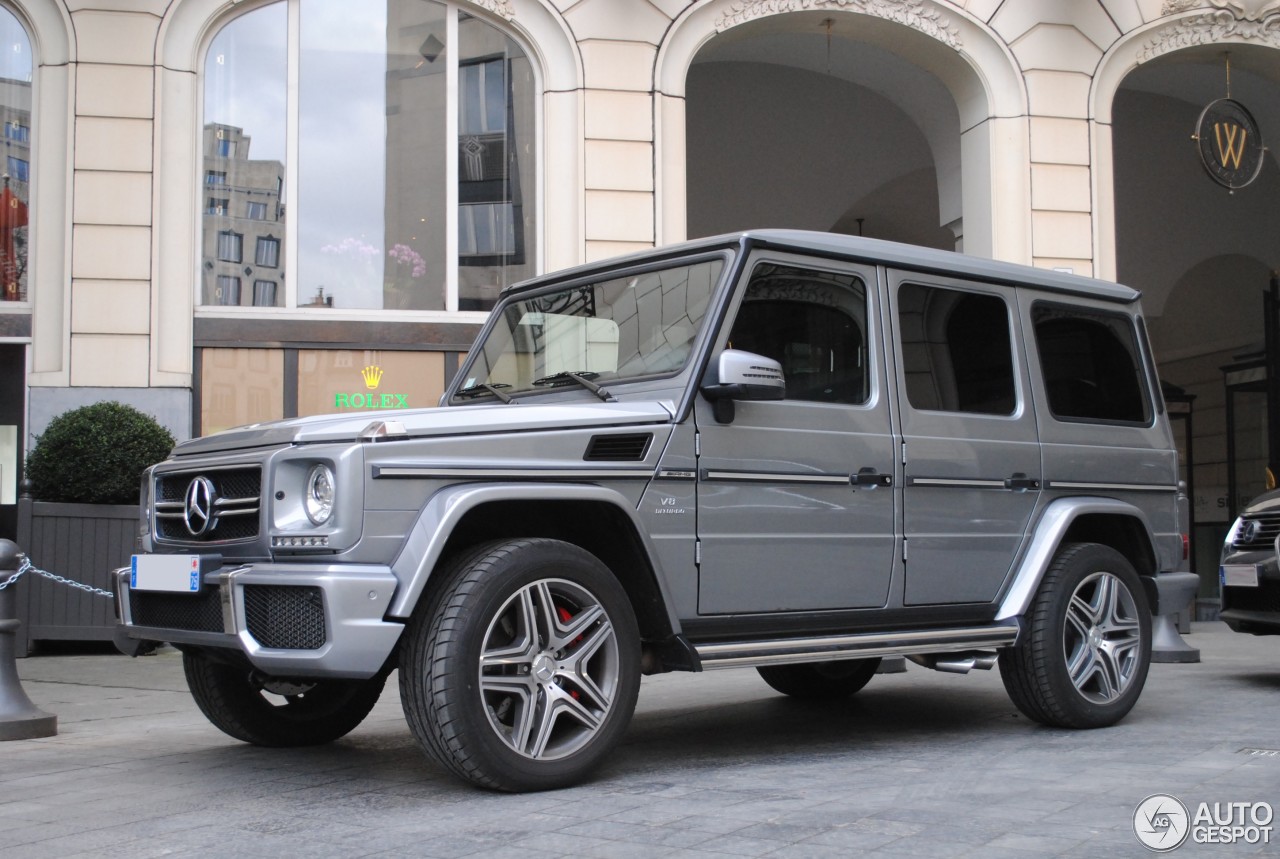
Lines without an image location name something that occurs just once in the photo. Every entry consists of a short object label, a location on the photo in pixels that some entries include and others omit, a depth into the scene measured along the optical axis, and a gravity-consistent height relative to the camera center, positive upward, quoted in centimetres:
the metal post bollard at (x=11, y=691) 620 -101
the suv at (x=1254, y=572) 781 -57
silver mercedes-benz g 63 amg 435 -14
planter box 977 -64
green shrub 991 +9
